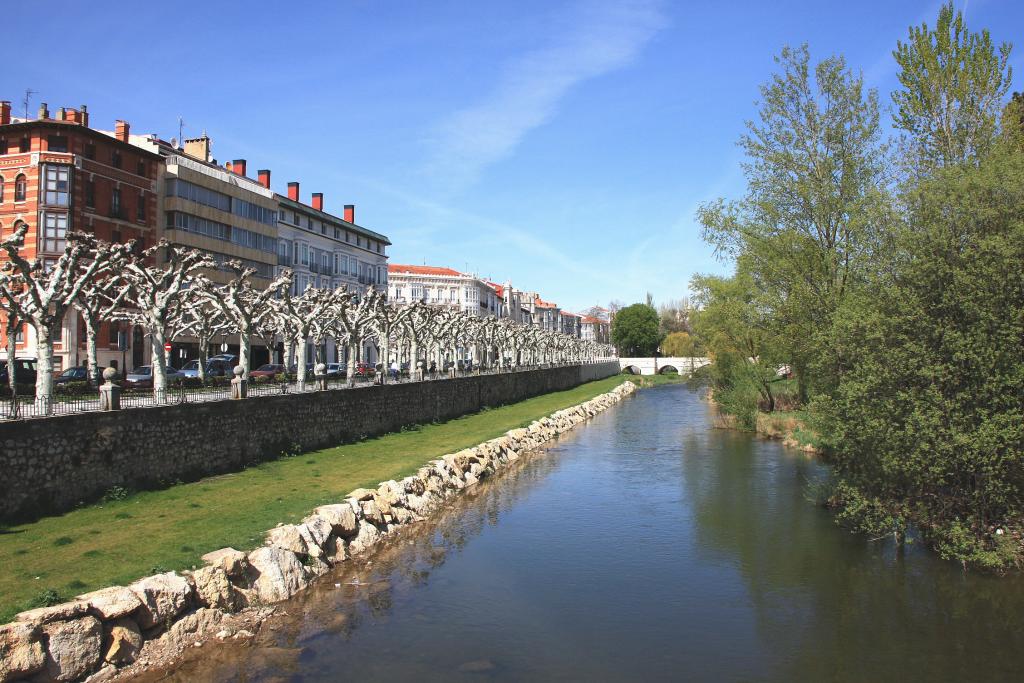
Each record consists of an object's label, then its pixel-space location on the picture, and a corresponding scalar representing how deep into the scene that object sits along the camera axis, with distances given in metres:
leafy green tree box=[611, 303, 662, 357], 160.50
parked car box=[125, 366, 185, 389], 36.91
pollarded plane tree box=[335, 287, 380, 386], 40.18
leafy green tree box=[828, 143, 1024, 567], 16.69
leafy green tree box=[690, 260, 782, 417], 40.76
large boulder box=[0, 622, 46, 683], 11.37
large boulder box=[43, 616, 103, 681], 11.97
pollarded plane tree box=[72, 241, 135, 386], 28.39
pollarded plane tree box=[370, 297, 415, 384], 46.05
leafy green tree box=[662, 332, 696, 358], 124.69
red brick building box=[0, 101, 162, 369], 48.03
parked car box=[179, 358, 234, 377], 49.78
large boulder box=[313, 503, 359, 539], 20.11
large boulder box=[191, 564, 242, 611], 14.84
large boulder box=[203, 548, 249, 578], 15.66
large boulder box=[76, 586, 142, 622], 12.88
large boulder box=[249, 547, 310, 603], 16.28
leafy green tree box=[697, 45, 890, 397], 26.86
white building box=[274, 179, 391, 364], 75.50
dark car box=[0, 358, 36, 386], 34.19
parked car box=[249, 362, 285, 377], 51.97
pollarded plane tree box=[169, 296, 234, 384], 41.03
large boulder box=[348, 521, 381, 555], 20.34
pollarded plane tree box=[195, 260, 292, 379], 31.84
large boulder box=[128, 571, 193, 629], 13.58
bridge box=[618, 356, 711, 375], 141.06
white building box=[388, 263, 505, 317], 122.56
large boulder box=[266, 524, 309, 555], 17.78
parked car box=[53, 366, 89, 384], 37.75
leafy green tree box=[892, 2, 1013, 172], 25.05
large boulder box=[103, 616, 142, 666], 12.74
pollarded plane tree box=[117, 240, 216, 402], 25.70
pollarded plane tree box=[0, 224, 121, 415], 20.58
